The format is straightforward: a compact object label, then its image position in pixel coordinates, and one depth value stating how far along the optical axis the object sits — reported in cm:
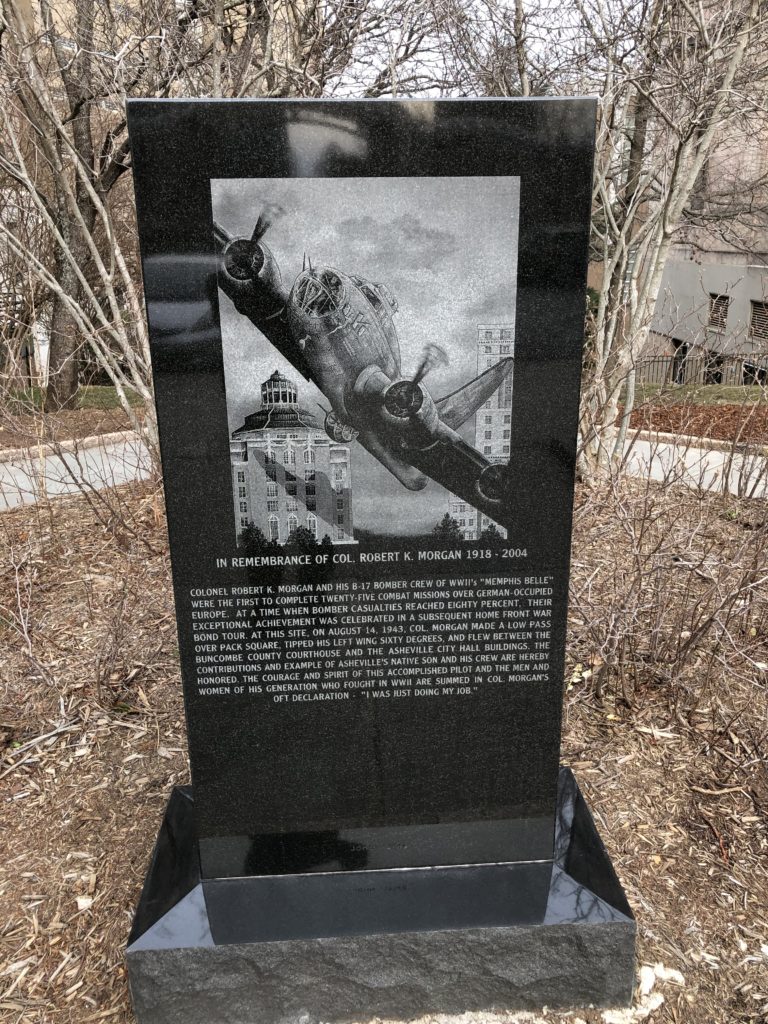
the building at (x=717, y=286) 1839
